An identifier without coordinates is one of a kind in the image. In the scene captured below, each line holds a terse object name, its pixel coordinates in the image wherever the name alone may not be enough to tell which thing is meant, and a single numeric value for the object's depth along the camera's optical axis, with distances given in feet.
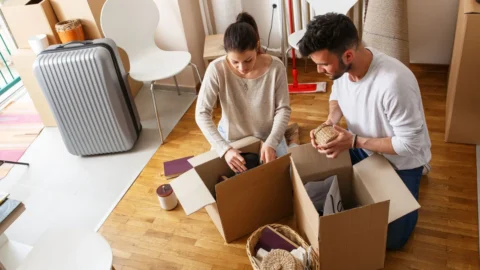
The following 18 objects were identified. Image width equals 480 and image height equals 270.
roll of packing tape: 7.18
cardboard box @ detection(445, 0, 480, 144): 6.56
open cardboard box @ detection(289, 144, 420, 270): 5.03
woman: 6.35
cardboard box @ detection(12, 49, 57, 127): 8.98
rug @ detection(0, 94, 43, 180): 9.35
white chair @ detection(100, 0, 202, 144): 8.61
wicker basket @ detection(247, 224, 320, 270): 5.48
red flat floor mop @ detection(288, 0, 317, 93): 9.89
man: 4.91
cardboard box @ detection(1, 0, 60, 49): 8.83
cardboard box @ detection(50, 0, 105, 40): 9.00
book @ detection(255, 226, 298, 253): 5.88
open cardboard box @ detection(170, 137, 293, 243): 5.74
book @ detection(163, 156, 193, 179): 8.02
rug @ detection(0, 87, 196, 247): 7.47
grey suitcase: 7.78
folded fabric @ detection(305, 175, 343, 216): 5.72
